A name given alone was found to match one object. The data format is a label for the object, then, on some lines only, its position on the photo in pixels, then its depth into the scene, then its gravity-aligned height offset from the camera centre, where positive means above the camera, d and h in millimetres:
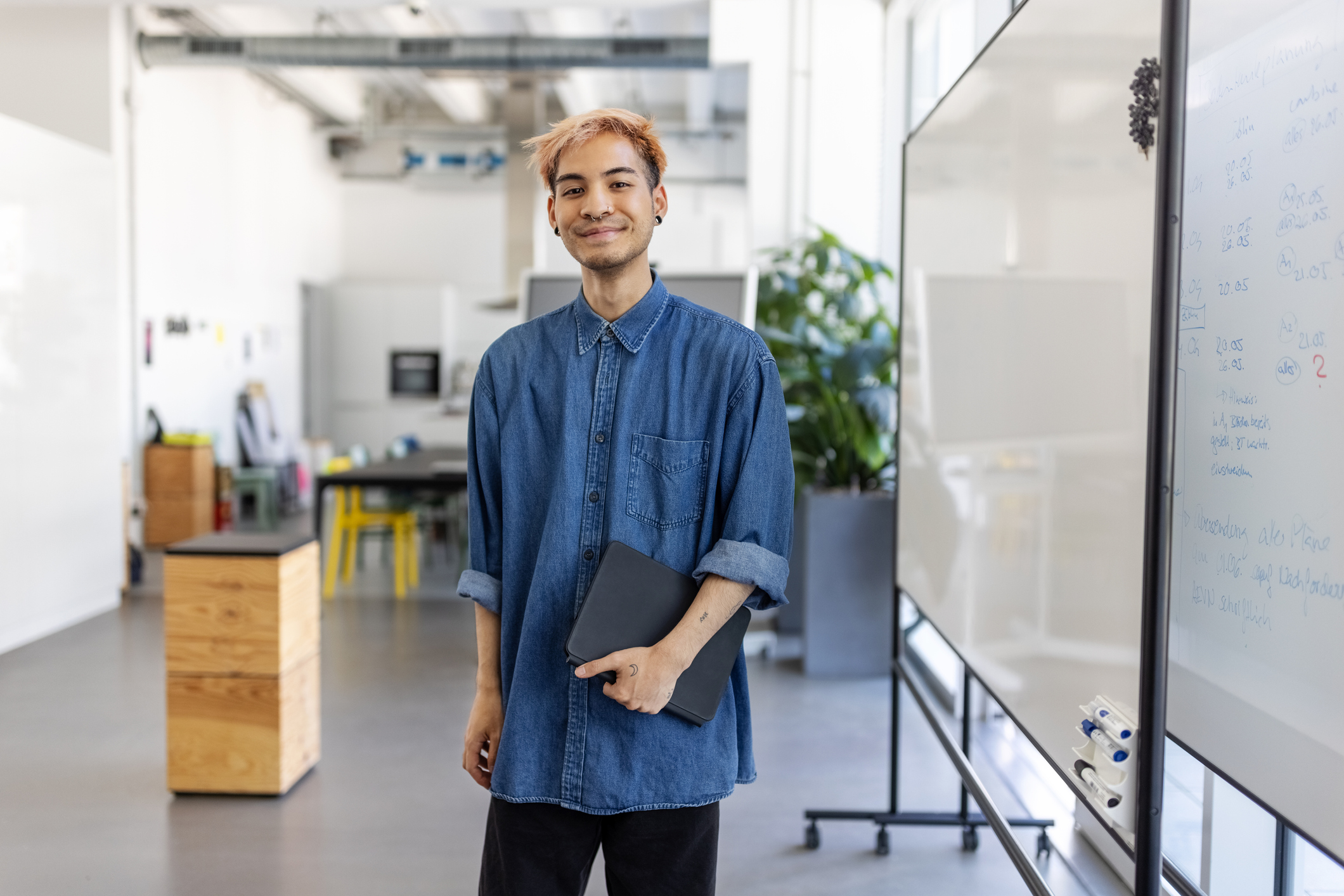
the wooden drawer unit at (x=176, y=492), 6891 -640
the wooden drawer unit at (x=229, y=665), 2930 -769
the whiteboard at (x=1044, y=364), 1229 +68
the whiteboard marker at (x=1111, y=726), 1177 -374
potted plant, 4312 -226
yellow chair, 5852 -761
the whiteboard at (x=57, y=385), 4676 +58
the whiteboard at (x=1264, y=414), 962 -2
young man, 1264 -142
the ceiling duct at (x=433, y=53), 6539 +2303
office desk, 5305 -409
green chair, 7805 -697
